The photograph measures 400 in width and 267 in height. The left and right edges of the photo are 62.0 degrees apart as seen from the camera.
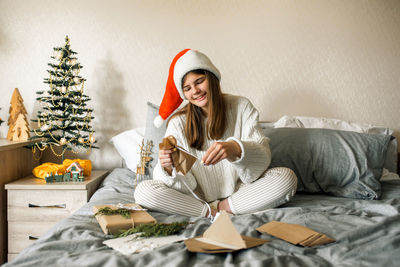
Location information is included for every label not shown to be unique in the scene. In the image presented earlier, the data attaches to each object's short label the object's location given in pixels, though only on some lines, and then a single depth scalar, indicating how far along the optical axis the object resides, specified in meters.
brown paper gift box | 1.11
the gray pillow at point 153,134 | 1.92
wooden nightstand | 1.75
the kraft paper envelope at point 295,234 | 0.96
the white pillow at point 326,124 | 2.15
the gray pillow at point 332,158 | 1.69
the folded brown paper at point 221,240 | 0.90
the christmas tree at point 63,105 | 1.98
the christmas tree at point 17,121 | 2.07
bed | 0.84
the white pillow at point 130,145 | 2.05
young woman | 1.41
